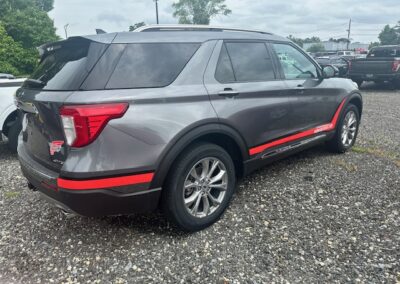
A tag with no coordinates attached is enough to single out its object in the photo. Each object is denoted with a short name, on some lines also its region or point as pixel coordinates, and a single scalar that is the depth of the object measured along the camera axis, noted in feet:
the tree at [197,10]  169.37
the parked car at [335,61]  67.25
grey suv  8.26
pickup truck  42.60
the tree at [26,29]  64.69
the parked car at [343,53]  123.27
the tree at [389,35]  225.35
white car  16.57
